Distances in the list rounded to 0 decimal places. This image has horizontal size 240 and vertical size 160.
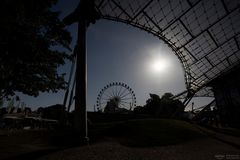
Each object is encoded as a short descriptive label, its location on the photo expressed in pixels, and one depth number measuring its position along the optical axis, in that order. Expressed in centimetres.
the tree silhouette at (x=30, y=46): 743
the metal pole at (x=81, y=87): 816
